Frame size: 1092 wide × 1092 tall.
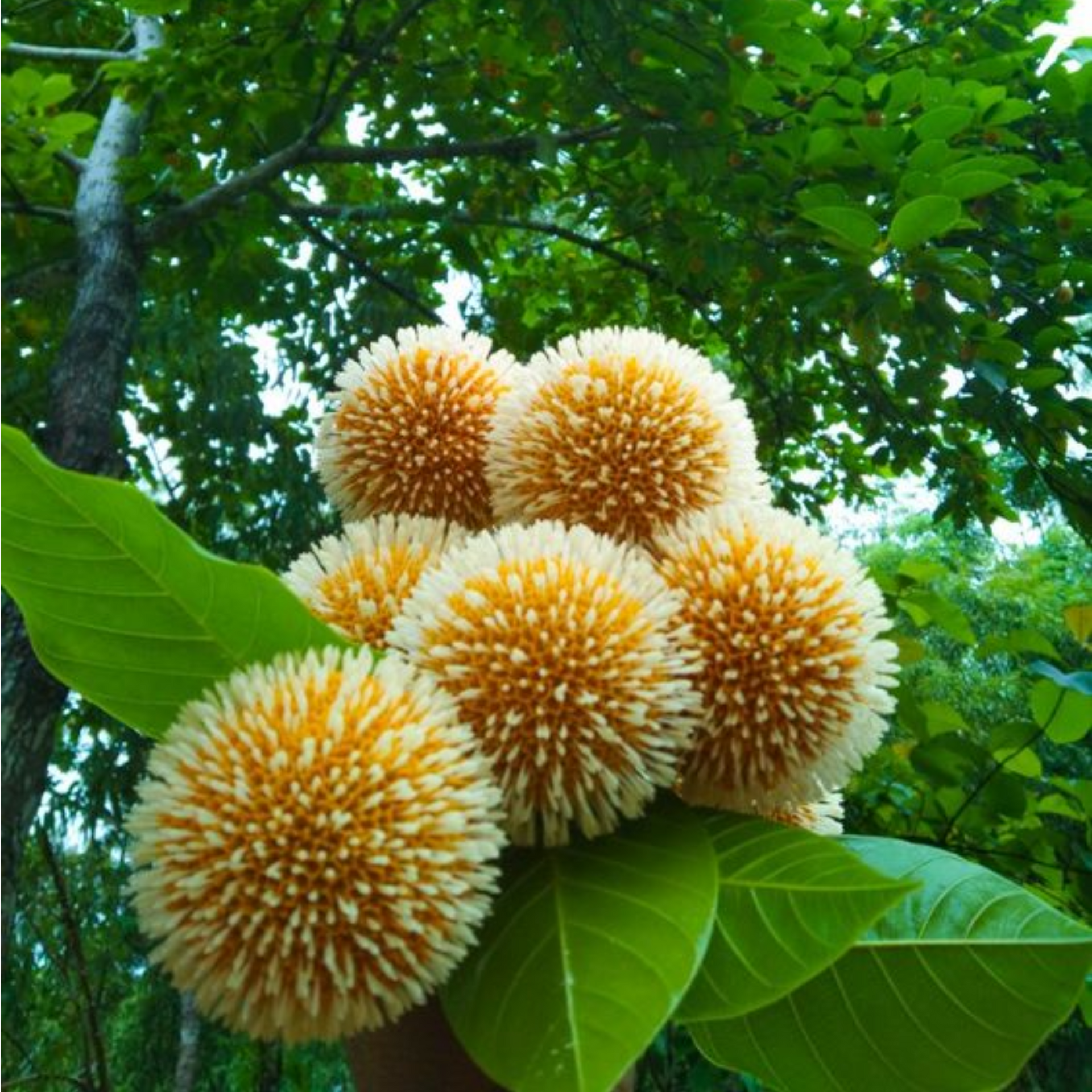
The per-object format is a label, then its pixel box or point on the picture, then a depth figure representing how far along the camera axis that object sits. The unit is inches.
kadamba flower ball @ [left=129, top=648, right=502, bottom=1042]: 7.4
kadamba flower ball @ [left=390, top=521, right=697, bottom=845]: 8.6
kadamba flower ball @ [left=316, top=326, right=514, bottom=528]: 11.8
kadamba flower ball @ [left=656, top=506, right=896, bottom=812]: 9.3
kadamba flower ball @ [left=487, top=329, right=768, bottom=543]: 10.7
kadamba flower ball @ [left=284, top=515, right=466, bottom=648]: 10.1
